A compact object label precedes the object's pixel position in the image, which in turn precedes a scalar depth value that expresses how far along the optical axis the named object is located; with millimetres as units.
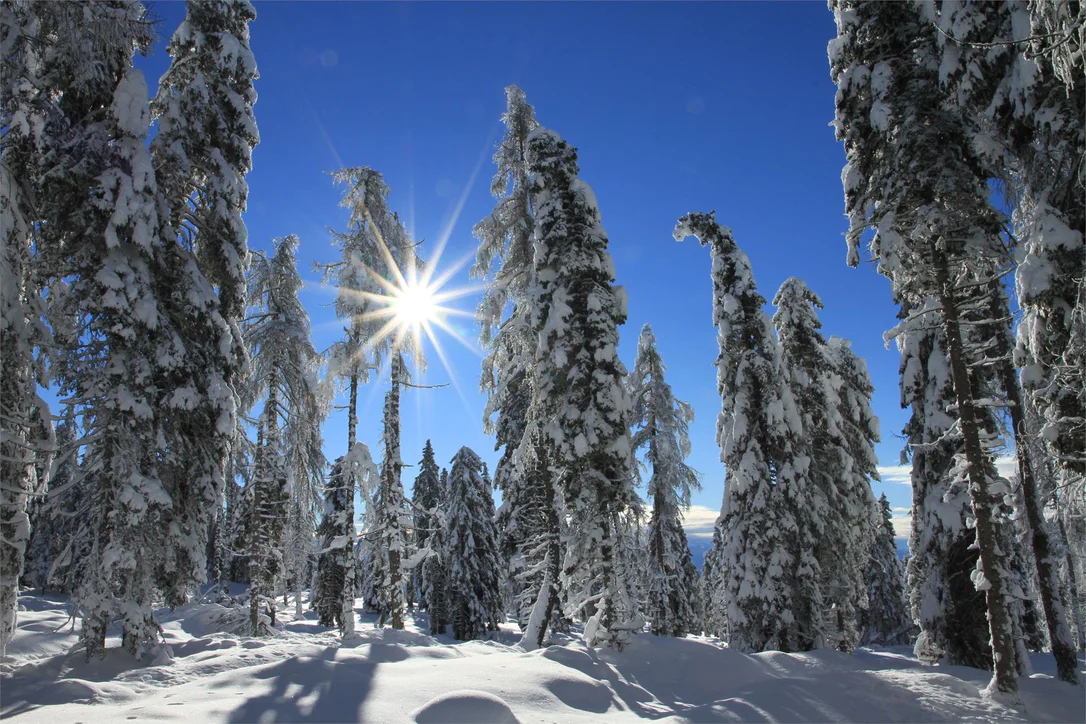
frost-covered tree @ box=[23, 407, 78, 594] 9266
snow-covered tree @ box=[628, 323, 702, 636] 25016
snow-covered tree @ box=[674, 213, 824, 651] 16906
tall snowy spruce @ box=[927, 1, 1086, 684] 7949
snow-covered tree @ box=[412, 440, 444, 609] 44500
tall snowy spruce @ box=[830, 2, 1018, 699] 10195
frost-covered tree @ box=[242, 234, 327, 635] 16766
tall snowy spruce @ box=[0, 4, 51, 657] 8766
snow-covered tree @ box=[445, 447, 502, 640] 29672
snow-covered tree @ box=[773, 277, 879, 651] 19719
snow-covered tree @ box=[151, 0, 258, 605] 10766
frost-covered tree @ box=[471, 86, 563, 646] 15234
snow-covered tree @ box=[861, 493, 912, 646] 37125
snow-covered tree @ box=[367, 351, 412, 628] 15516
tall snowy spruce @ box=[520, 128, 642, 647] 12750
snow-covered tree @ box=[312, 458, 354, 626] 33312
